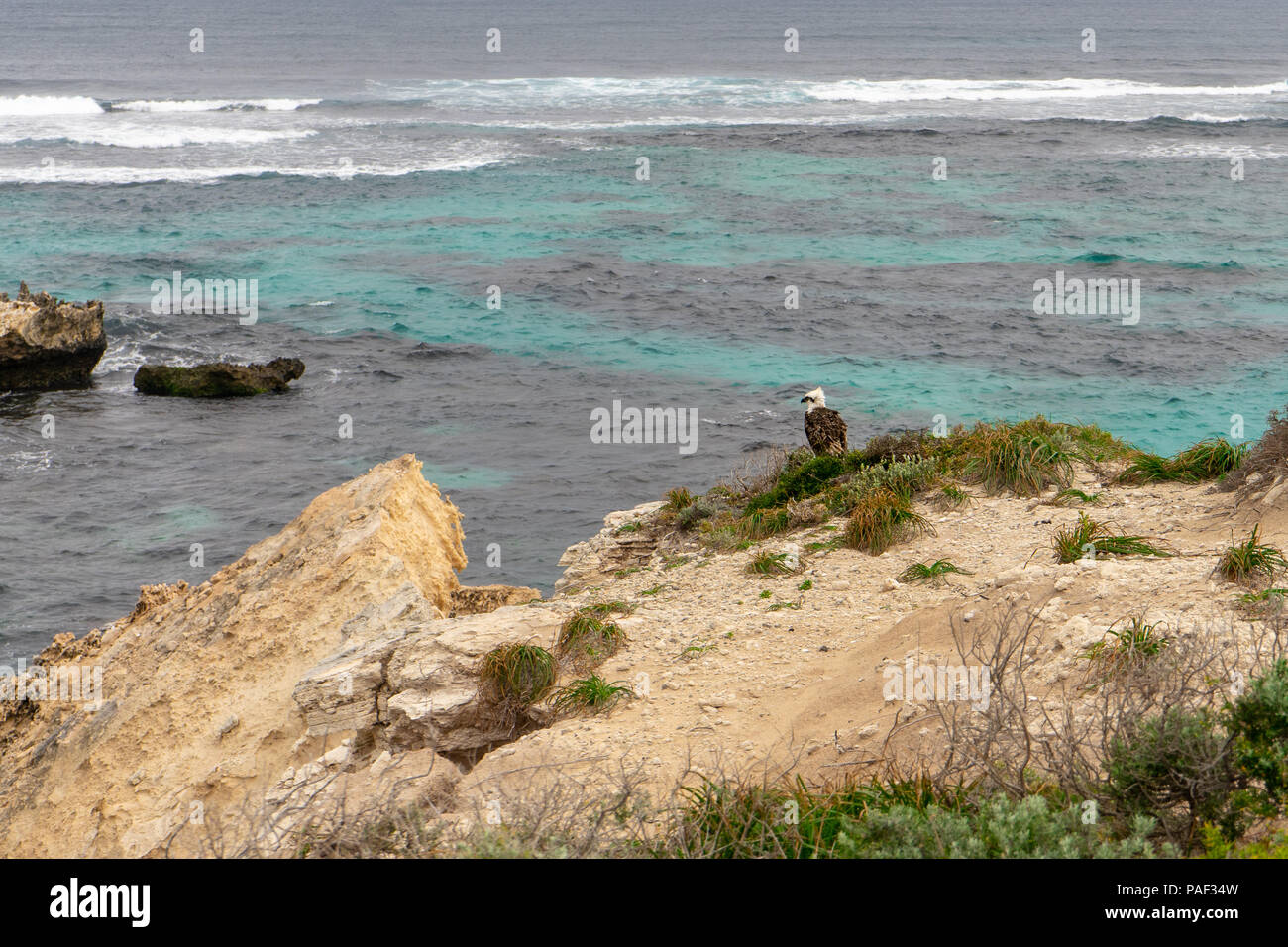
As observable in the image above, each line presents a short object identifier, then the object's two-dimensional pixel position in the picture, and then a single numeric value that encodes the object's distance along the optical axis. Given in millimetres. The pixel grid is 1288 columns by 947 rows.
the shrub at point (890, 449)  11727
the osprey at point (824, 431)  12523
